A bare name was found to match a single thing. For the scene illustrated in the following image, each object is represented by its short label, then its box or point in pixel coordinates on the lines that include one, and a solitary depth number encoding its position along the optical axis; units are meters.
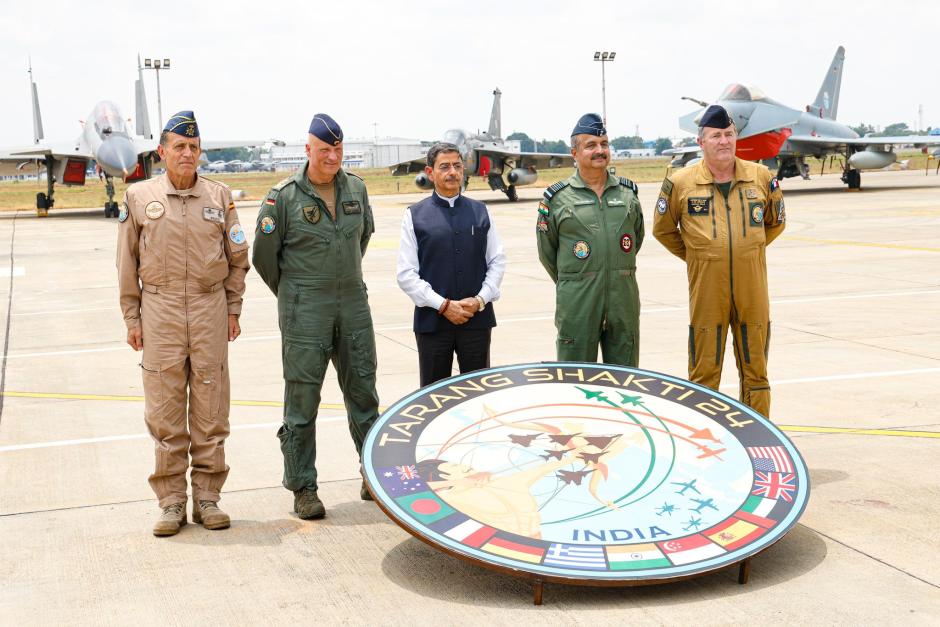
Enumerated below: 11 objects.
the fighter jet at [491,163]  37.94
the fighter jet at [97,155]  32.38
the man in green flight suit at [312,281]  5.19
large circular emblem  3.95
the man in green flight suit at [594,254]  5.54
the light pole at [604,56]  62.92
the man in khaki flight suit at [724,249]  5.56
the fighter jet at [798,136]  33.44
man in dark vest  5.46
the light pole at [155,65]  58.97
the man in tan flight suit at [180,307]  5.02
